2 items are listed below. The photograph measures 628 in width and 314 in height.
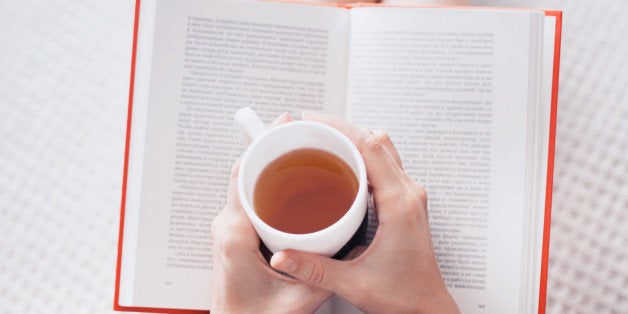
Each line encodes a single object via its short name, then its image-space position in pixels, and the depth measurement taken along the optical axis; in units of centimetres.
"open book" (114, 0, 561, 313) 57
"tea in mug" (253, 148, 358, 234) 46
